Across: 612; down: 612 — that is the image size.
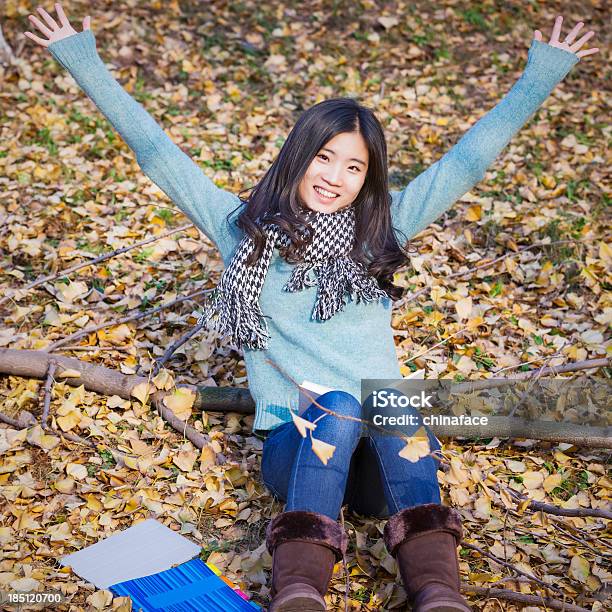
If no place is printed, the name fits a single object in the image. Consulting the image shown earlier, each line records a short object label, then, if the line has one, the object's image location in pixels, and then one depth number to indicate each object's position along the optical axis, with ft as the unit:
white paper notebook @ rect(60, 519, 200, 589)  8.59
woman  9.22
